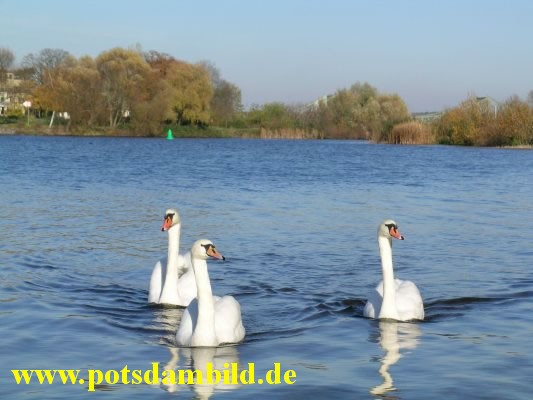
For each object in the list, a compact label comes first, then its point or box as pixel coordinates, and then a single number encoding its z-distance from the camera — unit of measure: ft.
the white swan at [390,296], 38.75
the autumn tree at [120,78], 321.11
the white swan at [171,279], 41.45
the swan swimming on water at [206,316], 33.42
